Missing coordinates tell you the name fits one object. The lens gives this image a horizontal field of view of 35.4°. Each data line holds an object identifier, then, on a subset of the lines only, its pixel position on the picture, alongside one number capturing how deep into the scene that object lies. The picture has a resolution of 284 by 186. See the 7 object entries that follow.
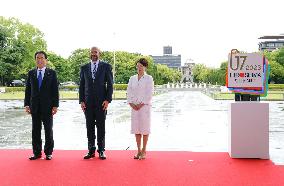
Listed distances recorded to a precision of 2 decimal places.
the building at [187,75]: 186.75
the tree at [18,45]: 53.70
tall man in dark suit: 7.60
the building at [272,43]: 151.88
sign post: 7.52
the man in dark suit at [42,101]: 7.64
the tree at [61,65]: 94.88
